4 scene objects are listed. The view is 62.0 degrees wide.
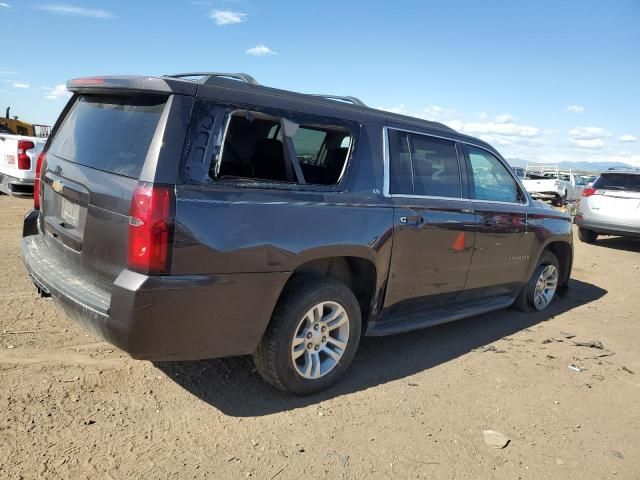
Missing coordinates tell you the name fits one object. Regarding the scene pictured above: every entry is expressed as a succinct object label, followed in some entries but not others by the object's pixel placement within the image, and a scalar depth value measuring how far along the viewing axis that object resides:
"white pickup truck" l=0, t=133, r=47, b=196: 8.65
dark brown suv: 2.72
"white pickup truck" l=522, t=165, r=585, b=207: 21.62
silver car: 10.66
